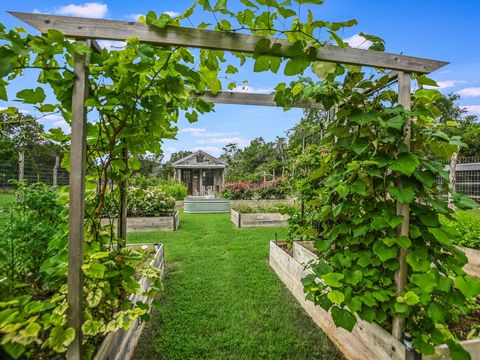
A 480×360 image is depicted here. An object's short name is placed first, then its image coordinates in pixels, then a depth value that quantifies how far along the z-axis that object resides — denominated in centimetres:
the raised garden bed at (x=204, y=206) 899
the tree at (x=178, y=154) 3347
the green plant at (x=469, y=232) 303
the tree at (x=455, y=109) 1950
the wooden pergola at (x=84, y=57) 107
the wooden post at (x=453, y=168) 724
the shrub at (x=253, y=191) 934
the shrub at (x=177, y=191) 1097
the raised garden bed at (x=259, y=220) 612
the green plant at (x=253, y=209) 651
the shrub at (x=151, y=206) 580
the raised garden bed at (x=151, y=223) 551
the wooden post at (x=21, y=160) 609
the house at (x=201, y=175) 1741
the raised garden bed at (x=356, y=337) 127
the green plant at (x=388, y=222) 124
